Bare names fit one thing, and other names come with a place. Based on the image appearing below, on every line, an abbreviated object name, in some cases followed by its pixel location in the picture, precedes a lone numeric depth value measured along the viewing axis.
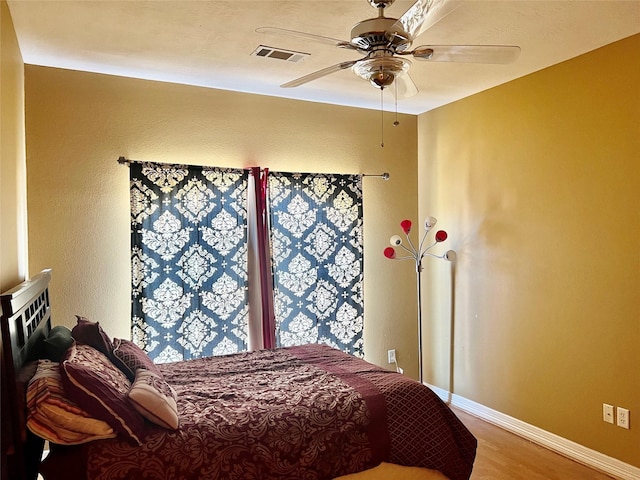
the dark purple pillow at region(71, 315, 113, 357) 2.49
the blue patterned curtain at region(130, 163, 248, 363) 3.68
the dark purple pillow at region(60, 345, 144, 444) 1.99
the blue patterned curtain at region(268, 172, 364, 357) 4.24
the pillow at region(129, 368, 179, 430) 2.10
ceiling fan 2.11
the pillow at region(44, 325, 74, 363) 2.35
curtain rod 4.67
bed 1.97
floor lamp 4.23
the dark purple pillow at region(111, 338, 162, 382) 2.50
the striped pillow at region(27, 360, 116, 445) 1.91
